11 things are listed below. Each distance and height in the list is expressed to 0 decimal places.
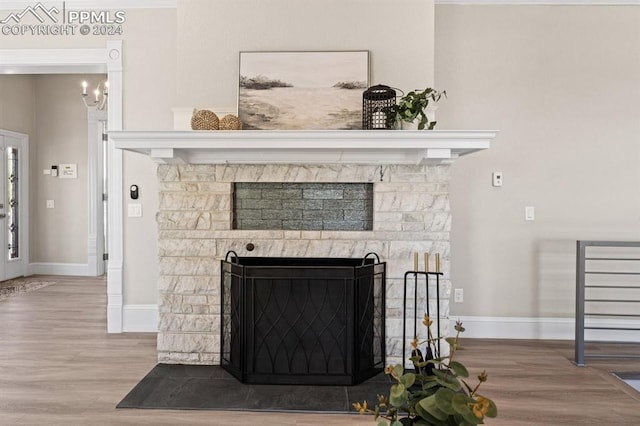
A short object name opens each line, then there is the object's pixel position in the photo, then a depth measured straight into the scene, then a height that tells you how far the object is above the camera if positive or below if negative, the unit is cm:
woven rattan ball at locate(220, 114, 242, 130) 329 +50
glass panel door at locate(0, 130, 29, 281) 679 -12
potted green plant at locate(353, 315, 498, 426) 95 -41
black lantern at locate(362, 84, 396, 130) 322 +61
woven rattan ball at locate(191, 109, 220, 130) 324 +51
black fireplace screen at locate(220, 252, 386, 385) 317 -83
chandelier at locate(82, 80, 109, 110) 472 +100
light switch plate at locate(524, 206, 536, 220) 421 -11
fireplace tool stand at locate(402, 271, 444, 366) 332 -65
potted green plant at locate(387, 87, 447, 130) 320 +59
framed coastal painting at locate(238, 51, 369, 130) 346 +77
